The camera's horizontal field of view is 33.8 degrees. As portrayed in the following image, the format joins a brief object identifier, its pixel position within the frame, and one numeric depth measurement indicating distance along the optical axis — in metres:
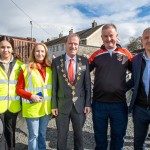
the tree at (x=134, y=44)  57.41
